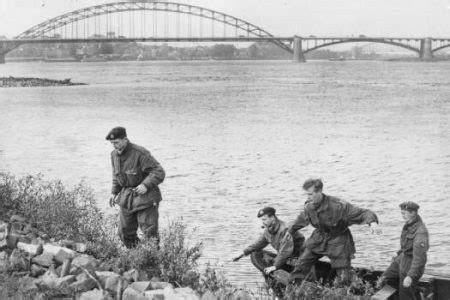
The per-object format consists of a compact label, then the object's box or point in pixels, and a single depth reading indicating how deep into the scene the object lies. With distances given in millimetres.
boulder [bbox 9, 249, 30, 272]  8102
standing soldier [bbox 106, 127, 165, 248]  9383
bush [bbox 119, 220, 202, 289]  8508
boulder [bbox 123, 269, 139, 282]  8078
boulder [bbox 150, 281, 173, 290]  7688
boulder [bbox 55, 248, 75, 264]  8336
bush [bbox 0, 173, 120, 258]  9745
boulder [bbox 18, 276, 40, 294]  7344
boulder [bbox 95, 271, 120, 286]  7826
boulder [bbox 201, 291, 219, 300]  7061
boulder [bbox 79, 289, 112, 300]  7223
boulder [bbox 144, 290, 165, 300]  7161
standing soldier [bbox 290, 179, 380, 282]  8273
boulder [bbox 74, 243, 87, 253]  9492
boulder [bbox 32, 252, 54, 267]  8336
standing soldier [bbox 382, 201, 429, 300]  7734
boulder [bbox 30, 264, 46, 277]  8133
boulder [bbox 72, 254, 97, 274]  8023
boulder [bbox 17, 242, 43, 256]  8539
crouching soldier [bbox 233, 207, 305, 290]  8516
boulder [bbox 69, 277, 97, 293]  7496
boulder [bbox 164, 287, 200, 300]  7146
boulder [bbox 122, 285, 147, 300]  7281
